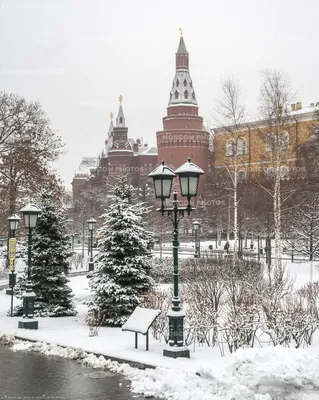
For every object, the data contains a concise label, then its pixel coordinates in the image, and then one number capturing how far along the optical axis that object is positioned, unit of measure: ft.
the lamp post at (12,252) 52.85
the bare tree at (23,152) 91.61
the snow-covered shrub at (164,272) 74.78
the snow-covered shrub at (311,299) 39.19
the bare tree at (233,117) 77.97
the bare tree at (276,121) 70.30
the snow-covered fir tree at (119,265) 44.42
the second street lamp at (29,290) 41.88
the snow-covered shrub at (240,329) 33.63
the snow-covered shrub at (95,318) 42.87
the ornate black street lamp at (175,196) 32.48
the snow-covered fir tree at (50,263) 49.39
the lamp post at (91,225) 94.81
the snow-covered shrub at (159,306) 38.01
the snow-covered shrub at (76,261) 106.68
